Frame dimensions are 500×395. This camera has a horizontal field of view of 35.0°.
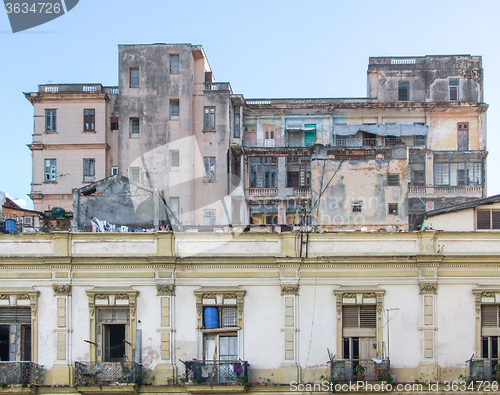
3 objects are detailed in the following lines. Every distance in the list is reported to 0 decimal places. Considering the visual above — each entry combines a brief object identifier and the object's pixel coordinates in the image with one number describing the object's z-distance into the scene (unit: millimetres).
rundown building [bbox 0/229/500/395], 26625
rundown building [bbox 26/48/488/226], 48531
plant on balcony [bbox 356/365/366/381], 25938
